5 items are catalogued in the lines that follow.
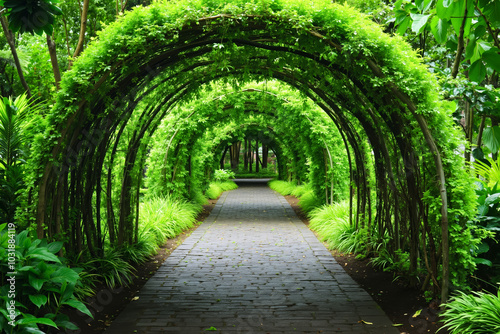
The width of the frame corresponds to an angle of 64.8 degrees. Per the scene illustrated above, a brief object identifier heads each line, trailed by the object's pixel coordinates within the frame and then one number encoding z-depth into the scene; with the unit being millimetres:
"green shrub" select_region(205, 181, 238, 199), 15502
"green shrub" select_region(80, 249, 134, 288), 4488
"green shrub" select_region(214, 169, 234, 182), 16322
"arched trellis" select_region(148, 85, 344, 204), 9758
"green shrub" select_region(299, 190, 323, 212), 10848
